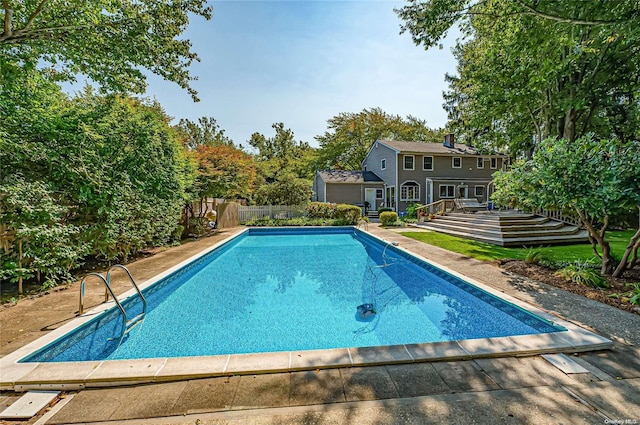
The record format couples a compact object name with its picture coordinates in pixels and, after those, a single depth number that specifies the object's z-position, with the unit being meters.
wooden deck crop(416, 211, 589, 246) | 9.88
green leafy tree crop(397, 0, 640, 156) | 6.97
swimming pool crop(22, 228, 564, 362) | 3.79
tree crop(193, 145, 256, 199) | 13.05
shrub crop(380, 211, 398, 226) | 15.98
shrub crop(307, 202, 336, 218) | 17.28
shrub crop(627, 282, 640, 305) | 4.19
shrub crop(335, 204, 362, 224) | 16.80
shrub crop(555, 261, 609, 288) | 5.11
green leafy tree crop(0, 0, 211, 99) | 5.48
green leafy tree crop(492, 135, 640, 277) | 4.68
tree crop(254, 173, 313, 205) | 18.25
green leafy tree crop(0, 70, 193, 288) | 4.50
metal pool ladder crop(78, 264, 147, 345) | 3.84
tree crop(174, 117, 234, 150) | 38.56
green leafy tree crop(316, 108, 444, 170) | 30.00
